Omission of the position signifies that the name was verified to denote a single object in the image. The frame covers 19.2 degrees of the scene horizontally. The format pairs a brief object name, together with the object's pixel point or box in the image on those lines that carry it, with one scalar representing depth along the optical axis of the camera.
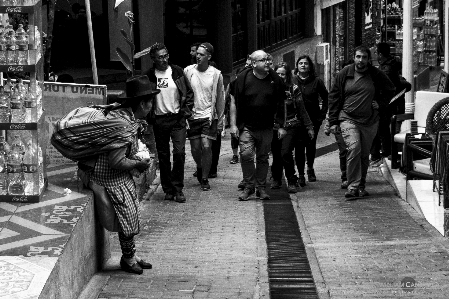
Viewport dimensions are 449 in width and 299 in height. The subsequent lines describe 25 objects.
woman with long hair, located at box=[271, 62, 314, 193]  17.11
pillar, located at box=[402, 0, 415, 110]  21.07
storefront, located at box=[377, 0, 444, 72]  32.77
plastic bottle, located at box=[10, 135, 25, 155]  11.36
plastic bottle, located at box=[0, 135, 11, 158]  11.40
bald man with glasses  16.00
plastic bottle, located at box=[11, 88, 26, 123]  11.36
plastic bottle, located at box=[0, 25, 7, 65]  11.33
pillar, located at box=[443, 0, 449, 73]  24.66
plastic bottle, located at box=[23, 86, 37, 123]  11.40
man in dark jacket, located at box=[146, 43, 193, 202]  15.93
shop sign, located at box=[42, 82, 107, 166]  13.50
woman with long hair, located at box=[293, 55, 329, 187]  17.70
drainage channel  11.40
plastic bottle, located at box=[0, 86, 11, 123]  11.34
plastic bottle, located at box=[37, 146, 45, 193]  11.41
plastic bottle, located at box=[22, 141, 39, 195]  11.33
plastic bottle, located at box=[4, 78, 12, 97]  11.45
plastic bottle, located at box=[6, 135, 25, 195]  11.33
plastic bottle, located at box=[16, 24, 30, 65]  11.33
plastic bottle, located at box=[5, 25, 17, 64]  11.32
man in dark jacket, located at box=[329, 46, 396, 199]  16.33
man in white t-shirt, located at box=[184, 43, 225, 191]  17.03
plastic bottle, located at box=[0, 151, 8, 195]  11.36
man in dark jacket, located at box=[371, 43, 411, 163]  19.48
